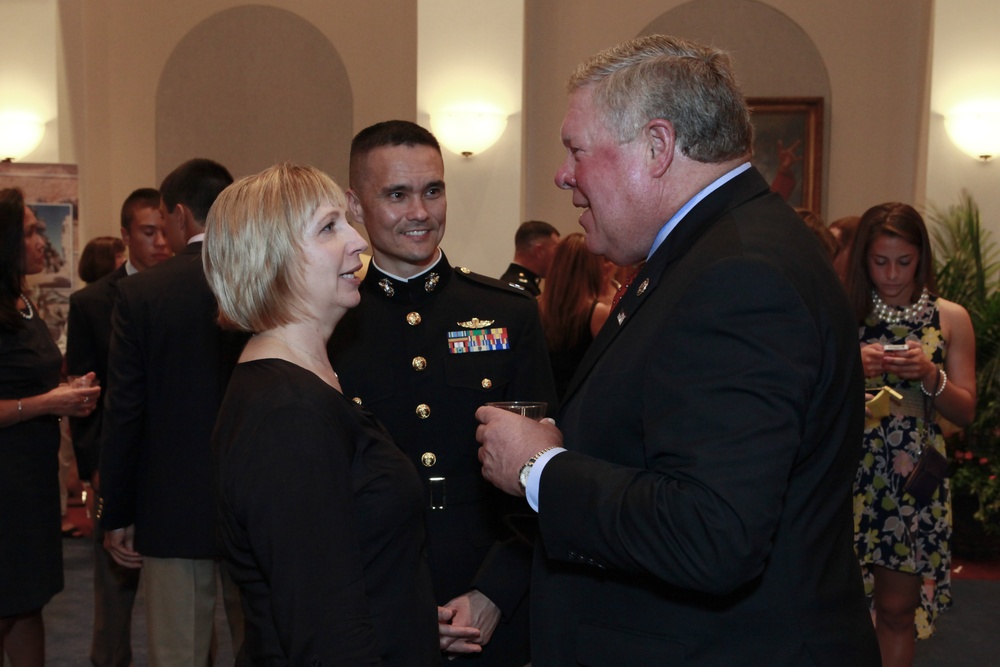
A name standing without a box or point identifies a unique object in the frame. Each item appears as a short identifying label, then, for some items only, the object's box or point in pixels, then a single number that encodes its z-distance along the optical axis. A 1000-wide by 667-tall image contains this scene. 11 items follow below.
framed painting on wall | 7.29
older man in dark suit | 1.28
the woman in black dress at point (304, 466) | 1.54
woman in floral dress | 3.34
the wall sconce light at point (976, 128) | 6.41
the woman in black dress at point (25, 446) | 3.19
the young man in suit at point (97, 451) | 3.88
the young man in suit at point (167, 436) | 3.17
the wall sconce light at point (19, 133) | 6.50
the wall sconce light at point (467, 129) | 6.87
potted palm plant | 5.83
